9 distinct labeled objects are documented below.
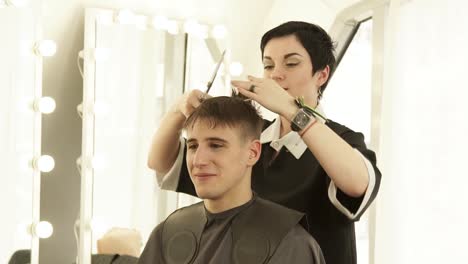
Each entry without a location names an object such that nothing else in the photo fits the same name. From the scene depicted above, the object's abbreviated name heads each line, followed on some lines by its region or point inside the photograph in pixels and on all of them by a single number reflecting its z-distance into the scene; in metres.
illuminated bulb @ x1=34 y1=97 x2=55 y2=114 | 2.09
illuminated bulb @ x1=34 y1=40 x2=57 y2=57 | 2.10
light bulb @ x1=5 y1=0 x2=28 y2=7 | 2.04
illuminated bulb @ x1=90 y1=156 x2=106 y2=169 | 2.23
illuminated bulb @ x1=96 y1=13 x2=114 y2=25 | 2.23
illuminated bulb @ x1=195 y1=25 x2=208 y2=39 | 2.47
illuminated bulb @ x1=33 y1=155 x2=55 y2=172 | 2.09
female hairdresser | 1.27
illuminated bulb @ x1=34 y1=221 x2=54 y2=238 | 2.11
